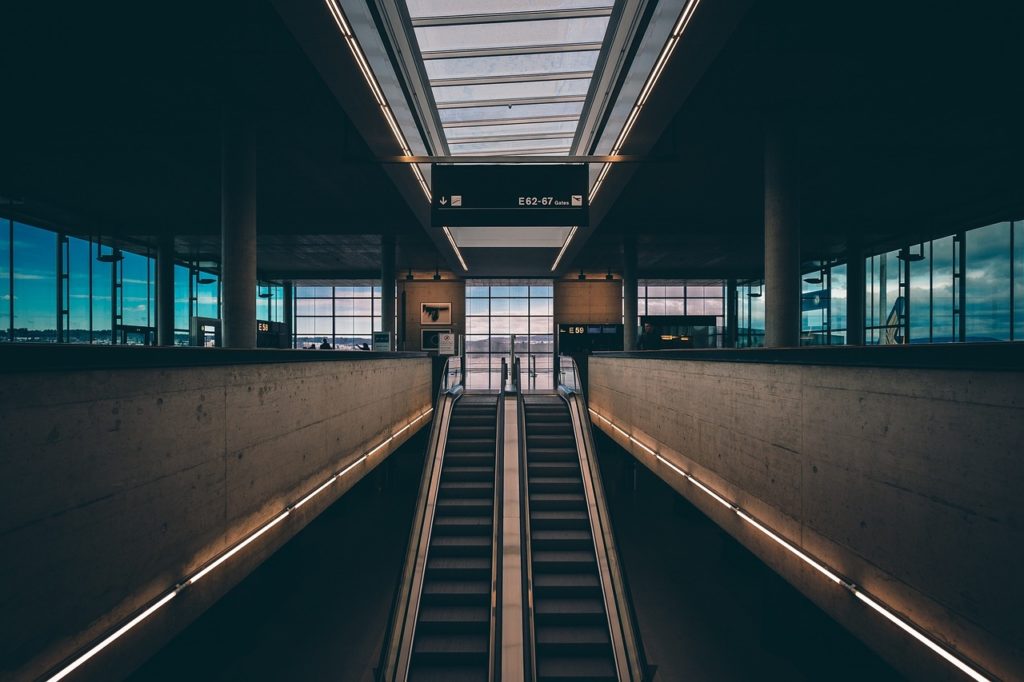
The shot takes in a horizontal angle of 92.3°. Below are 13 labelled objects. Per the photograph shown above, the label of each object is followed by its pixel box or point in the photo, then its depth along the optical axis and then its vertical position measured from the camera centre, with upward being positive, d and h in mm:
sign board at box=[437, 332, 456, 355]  23234 -272
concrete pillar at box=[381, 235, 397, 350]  17906 +1761
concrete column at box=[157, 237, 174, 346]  17797 +1671
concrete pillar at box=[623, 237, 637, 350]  18438 +1330
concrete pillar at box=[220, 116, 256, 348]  8352 +1678
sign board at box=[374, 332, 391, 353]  17219 -134
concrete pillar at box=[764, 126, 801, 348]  8570 +1577
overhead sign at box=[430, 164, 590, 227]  7781 +2291
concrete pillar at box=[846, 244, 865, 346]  18328 +1617
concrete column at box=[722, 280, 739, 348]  27812 +1416
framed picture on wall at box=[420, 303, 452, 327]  25419 +1155
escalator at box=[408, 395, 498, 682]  6547 -3767
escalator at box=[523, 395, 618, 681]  6652 -3821
